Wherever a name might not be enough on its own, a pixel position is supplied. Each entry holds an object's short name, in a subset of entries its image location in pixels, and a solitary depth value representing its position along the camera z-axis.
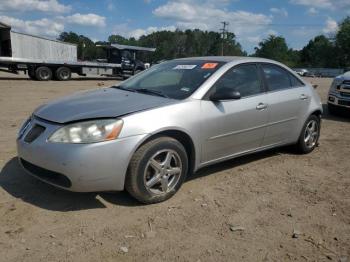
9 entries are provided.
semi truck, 23.31
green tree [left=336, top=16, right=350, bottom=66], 82.10
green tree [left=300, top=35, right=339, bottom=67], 85.75
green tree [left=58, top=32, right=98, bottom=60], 116.94
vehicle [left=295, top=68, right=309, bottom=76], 65.94
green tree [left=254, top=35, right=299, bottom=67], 100.31
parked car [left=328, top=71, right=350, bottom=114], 9.57
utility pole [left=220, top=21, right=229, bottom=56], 78.56
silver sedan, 3.58
